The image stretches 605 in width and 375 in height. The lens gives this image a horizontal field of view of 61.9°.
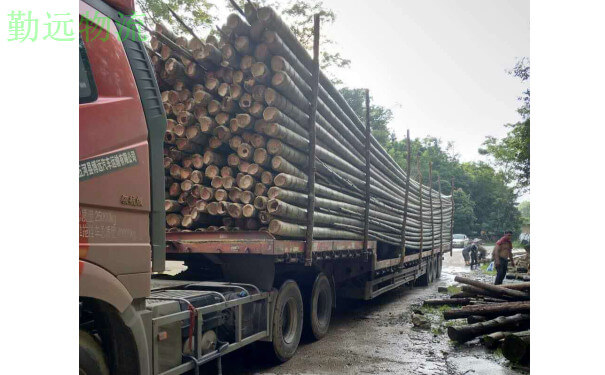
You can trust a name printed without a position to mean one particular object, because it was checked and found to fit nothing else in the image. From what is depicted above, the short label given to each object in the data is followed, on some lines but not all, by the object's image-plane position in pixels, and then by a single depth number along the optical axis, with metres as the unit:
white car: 38.00
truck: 2.85
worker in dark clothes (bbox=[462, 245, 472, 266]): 23.10
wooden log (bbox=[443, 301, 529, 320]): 7.18
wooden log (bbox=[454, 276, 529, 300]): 8.04
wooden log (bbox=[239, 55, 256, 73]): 5.40
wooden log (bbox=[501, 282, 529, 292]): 8.27
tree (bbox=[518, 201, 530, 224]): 37.99
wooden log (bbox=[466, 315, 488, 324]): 7.40
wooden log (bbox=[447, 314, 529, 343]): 6.84
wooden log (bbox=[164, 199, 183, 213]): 5.65
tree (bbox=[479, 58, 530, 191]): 15.14
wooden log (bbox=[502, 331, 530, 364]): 5.87
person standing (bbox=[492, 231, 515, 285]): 12.98
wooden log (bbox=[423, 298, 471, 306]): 9.34
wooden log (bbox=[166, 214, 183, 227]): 5.68
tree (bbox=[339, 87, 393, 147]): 37.72
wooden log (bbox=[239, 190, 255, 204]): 5.39
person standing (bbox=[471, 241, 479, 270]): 21.92
